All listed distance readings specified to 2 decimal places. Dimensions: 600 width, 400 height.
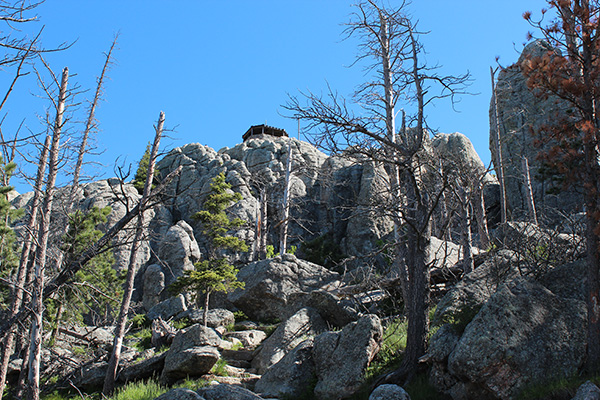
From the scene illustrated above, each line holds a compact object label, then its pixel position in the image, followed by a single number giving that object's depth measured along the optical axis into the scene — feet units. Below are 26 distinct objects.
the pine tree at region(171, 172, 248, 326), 68.85
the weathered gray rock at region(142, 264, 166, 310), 98.02
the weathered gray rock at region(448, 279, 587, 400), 23.77
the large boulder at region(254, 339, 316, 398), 35.12
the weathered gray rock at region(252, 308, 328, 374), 46.16
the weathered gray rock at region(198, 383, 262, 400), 24.16
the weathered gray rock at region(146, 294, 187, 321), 73.00
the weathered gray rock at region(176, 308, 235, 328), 63.52
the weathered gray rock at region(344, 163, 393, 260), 98.63
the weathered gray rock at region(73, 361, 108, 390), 47.03
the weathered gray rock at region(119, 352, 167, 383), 45.68
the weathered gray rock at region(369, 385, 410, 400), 25.61
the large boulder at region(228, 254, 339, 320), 65.31
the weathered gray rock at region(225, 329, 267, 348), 55.93
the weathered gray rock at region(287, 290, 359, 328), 49.96
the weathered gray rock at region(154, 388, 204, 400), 22.33
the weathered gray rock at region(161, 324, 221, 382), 42.11
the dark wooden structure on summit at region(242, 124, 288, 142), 178.40
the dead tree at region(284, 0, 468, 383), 30.96
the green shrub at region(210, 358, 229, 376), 44.06
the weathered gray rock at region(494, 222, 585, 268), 32.42
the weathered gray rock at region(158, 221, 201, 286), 102.89
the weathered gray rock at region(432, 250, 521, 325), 31.81
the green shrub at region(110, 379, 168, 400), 38.16
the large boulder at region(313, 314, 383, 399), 32.78
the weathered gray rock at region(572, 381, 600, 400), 19.45
